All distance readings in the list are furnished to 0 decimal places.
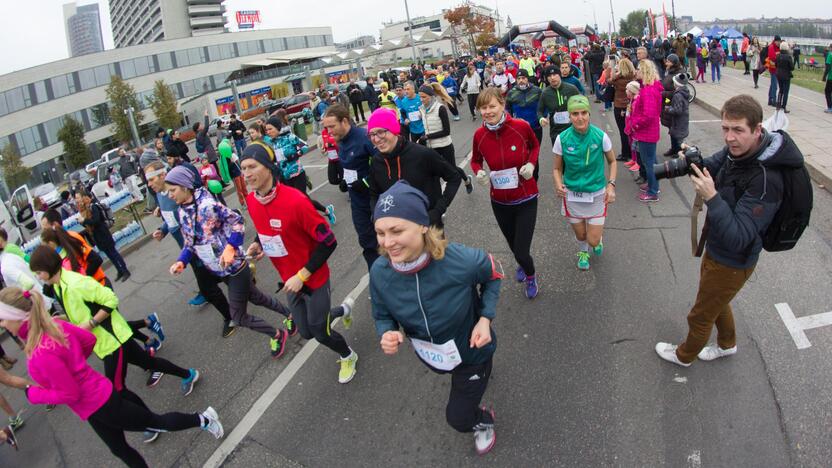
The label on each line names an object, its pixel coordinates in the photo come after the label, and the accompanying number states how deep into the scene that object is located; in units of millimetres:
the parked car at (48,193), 16792
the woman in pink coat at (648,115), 6695
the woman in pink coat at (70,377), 2809
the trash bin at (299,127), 14702
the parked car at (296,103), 31475
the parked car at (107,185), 13780
